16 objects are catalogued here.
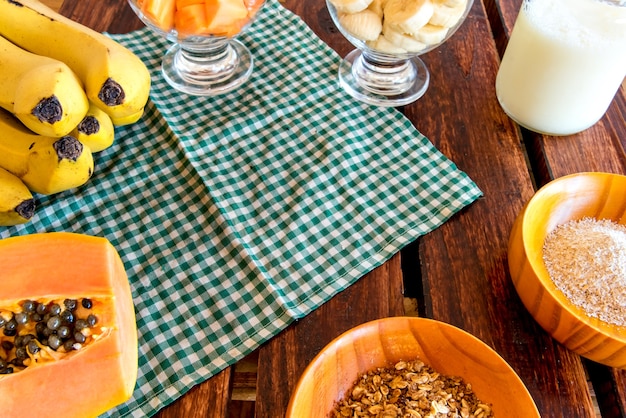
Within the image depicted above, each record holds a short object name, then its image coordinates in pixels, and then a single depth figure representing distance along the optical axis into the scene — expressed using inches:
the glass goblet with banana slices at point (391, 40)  28.5
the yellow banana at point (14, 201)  25.5
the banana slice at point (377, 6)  29.2
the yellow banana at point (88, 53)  26.0
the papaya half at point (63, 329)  19.2
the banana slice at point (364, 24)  29.6
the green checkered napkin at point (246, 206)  24.2
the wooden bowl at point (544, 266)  21.0
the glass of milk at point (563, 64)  26.3
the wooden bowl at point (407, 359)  19.6
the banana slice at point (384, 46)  30.6
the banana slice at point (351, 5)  28.5
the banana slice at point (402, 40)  29.5
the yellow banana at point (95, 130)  26.8
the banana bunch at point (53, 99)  24.3
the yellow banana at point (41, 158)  25.6
